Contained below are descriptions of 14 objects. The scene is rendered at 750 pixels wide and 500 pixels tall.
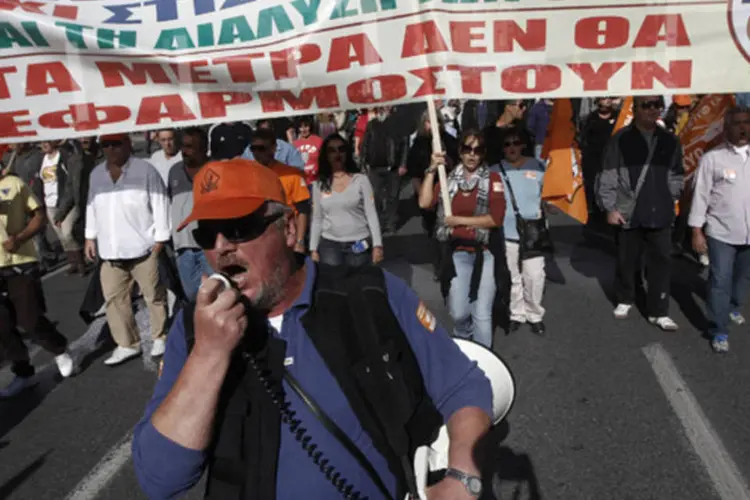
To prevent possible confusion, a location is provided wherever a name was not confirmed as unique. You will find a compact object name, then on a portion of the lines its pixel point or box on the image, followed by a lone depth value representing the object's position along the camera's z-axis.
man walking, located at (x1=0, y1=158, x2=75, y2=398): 5.27
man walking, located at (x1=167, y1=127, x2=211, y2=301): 5.38
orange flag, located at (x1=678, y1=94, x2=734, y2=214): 7.17
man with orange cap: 1.52
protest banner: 3.79
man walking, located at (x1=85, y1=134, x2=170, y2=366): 5.42
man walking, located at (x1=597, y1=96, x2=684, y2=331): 5.73
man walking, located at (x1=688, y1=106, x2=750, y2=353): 5.04
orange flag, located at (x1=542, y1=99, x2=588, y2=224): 5.93
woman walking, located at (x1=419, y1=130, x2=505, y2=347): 4.78
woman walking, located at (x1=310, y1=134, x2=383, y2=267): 5.61
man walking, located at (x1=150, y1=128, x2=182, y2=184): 7.00
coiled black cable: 1.69
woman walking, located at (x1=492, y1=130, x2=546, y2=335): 5.59
